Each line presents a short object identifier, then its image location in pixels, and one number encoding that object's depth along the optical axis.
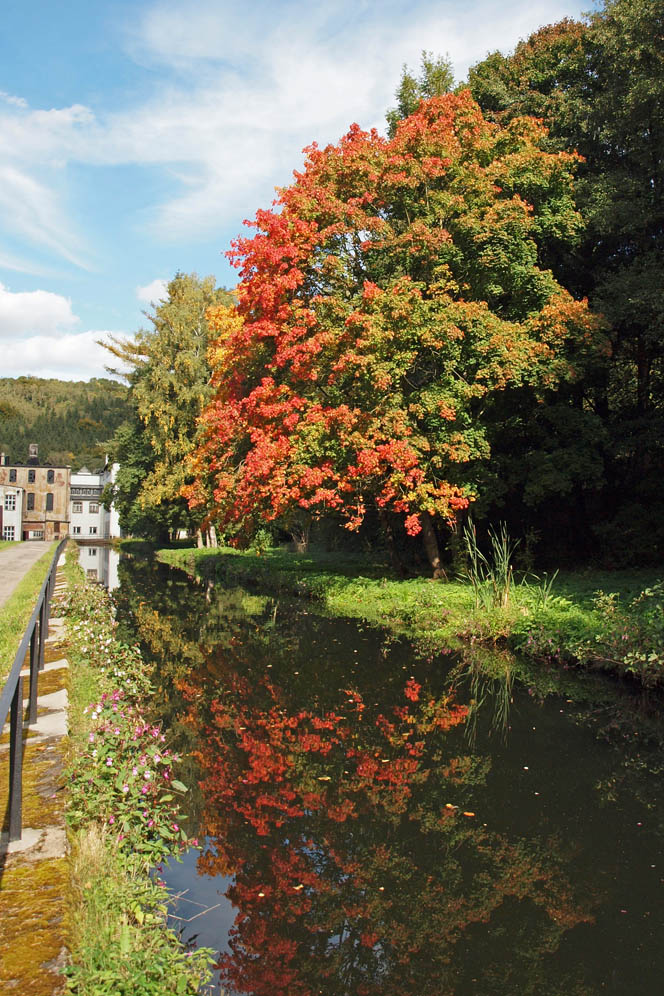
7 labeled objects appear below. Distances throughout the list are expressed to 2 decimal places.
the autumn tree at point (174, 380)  36.72
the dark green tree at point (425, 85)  21.70
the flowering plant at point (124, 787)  4.66
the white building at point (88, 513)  82.50
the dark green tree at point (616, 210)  16.98
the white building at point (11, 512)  69.69
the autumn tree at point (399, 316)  16.23
